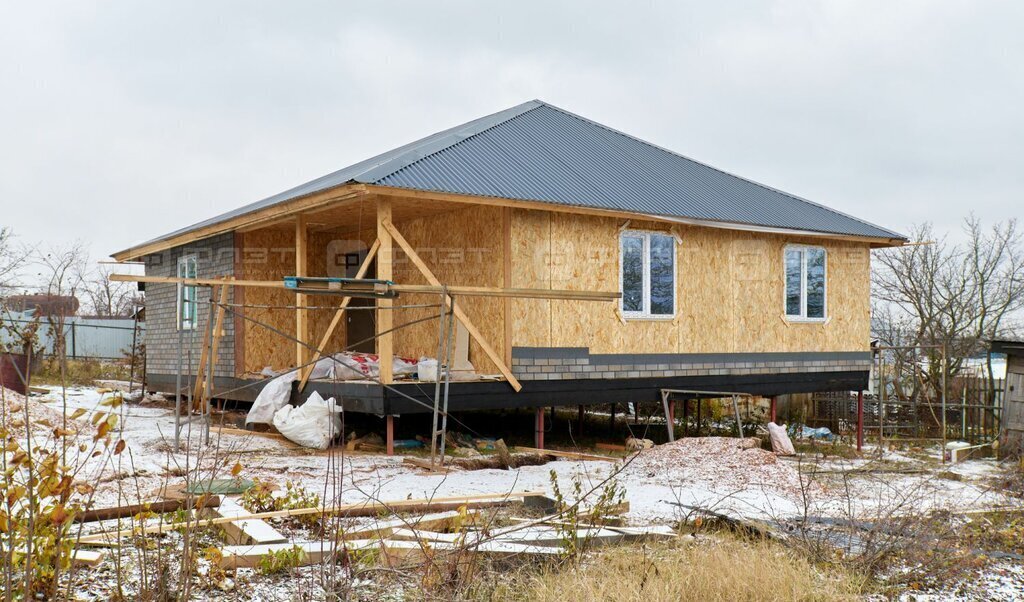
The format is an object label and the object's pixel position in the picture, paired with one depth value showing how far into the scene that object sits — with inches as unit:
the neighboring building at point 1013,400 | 612.1
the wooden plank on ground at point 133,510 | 231.8
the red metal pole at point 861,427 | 643.5
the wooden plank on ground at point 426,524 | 213.0
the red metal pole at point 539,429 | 510.9
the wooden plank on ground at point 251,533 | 227.5
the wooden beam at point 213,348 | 455.5
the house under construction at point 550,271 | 474.6
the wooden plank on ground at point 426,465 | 393.7
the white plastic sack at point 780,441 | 548.5
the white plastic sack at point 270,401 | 503.5
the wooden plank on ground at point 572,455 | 473.1
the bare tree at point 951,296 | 928.9
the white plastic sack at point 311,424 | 466.0
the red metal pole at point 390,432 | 453.4
